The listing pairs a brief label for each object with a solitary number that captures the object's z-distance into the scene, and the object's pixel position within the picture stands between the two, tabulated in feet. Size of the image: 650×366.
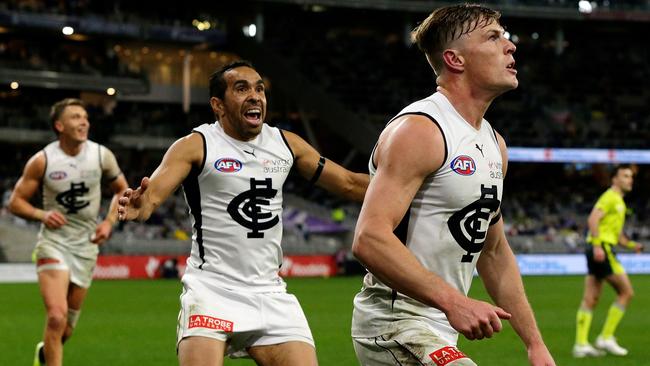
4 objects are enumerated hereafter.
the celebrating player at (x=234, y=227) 19.72
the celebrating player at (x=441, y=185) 13.79
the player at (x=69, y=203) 32.53
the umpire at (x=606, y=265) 45.24
